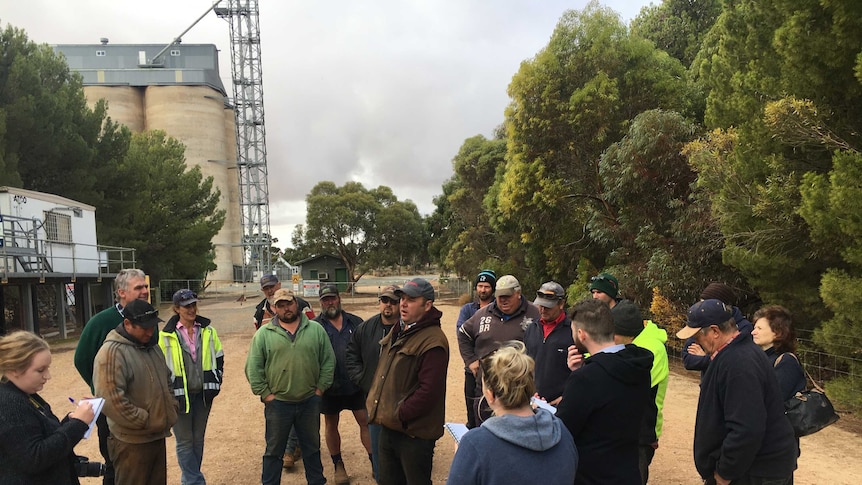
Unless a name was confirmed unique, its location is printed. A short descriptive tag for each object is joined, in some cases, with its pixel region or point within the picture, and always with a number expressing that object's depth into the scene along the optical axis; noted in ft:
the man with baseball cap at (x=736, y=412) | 7.88
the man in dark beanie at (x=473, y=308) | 15.76
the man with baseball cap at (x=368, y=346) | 13.21
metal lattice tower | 164.14
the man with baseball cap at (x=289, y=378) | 13.19
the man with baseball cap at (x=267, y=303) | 17.87
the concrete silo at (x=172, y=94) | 175.01
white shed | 45.39
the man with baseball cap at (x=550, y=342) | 11.19
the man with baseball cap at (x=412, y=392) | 9.89
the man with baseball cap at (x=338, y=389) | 15.38
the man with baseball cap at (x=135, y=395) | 10.29
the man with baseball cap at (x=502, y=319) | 13.65
